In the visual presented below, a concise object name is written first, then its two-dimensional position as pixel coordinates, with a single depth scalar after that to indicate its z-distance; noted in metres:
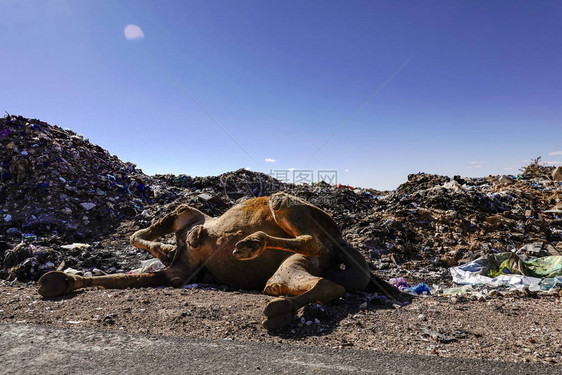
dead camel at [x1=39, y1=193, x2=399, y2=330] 2.99
